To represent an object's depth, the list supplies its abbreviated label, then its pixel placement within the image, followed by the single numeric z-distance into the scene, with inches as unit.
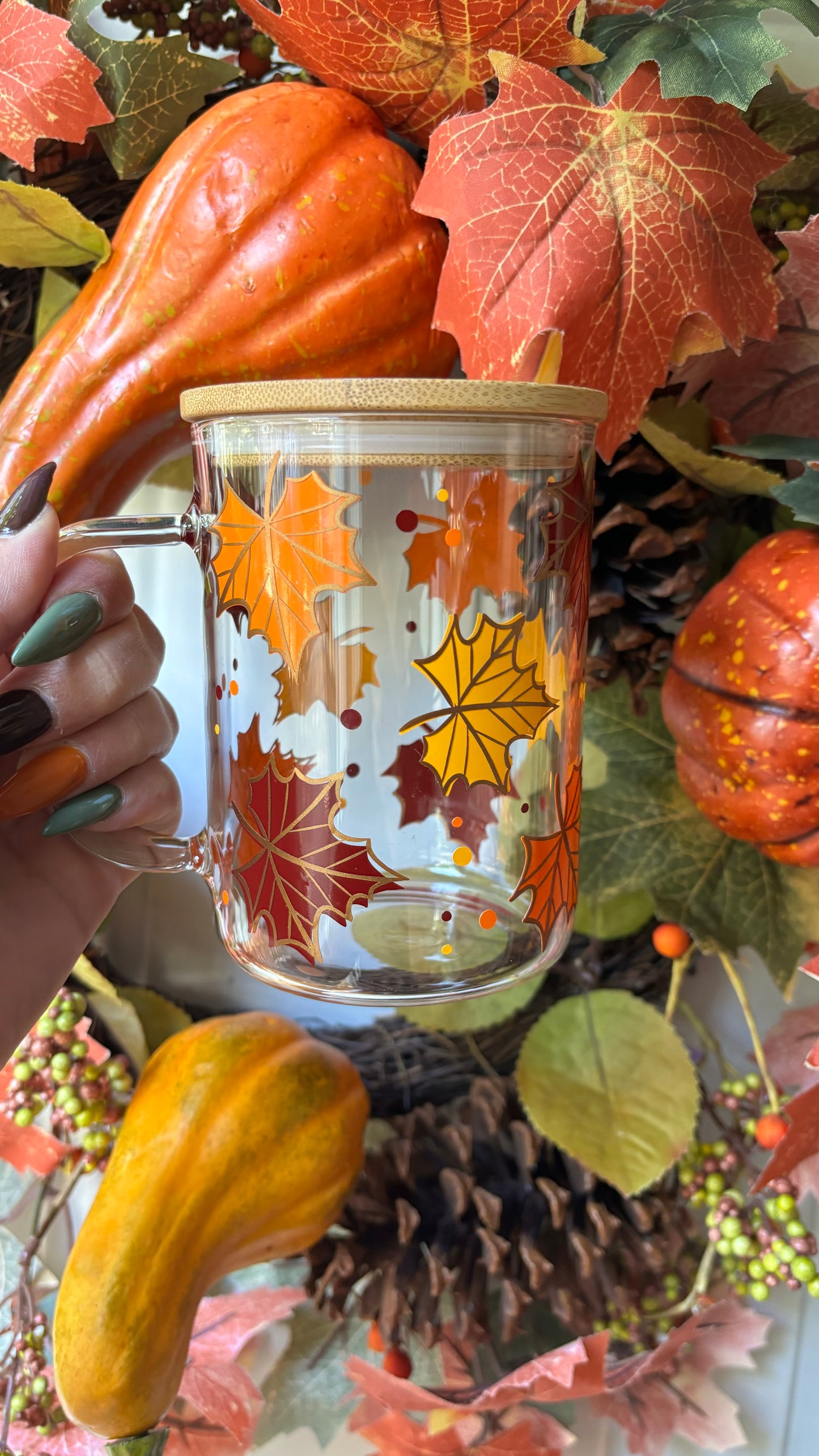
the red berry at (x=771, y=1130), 22.8
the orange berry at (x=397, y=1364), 24.7
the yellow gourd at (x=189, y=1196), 20.6
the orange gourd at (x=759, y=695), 18.0
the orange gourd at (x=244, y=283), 17.1
